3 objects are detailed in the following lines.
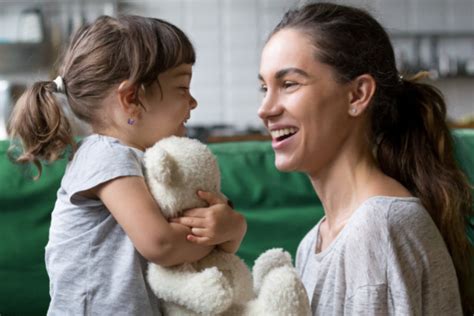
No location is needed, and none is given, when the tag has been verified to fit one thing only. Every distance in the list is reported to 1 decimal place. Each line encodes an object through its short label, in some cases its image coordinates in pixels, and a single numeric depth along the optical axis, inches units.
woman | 50.2
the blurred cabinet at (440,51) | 213.6
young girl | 45.3
